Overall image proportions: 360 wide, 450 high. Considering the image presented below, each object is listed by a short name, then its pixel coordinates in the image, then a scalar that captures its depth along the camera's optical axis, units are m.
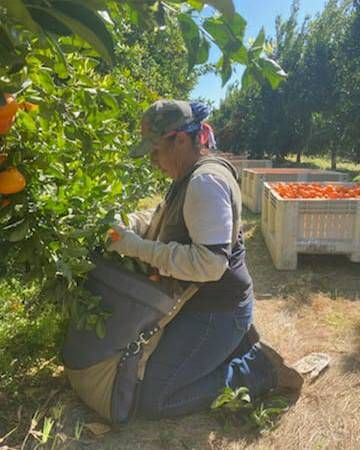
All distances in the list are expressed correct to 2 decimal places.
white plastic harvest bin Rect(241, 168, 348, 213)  7.41
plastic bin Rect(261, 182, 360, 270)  4.24
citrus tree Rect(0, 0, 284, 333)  0.68
